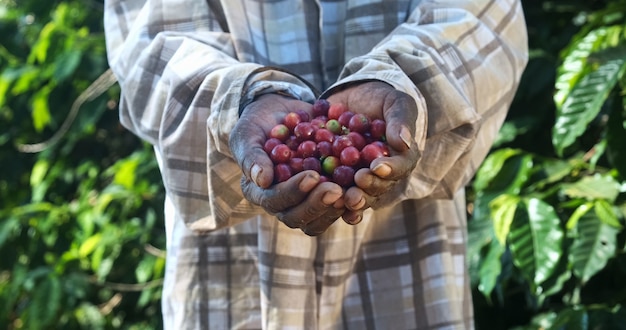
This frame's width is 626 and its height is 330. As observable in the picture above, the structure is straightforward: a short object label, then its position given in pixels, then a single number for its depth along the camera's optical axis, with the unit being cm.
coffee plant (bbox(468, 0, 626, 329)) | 152
